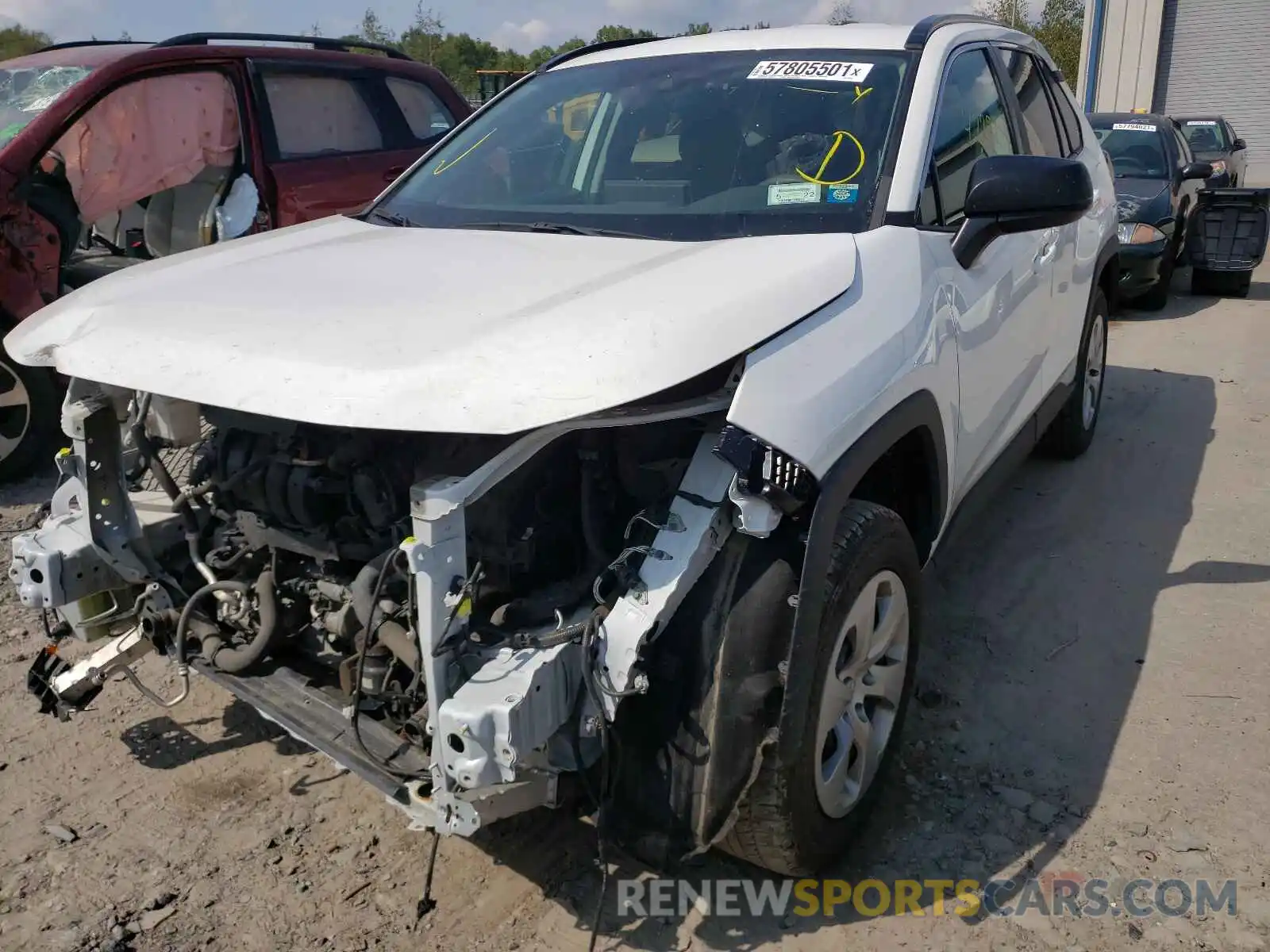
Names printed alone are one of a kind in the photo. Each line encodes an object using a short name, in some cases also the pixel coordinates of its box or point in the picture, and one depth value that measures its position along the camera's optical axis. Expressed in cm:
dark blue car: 884
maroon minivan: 511
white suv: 205
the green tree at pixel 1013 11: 3180
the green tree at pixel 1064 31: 3167
